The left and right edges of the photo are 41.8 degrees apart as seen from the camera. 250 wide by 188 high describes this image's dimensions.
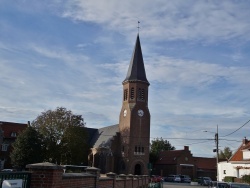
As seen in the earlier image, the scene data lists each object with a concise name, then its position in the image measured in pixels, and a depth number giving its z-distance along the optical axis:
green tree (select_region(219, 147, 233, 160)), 100.88
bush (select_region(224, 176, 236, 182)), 47.48
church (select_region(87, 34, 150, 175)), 62.25
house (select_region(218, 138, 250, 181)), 50.48
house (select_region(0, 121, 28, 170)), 65.38
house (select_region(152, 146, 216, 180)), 79.19
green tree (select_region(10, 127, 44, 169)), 50.50
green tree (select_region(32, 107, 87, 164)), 55.69
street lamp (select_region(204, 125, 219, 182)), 40.72
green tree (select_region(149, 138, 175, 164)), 103.69
